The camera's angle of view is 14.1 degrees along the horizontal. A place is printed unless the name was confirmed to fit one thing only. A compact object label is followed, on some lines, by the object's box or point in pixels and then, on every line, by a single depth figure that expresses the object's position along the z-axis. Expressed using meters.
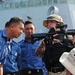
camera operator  2.65
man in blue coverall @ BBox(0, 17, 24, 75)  3.42
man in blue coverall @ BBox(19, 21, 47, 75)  4.11
